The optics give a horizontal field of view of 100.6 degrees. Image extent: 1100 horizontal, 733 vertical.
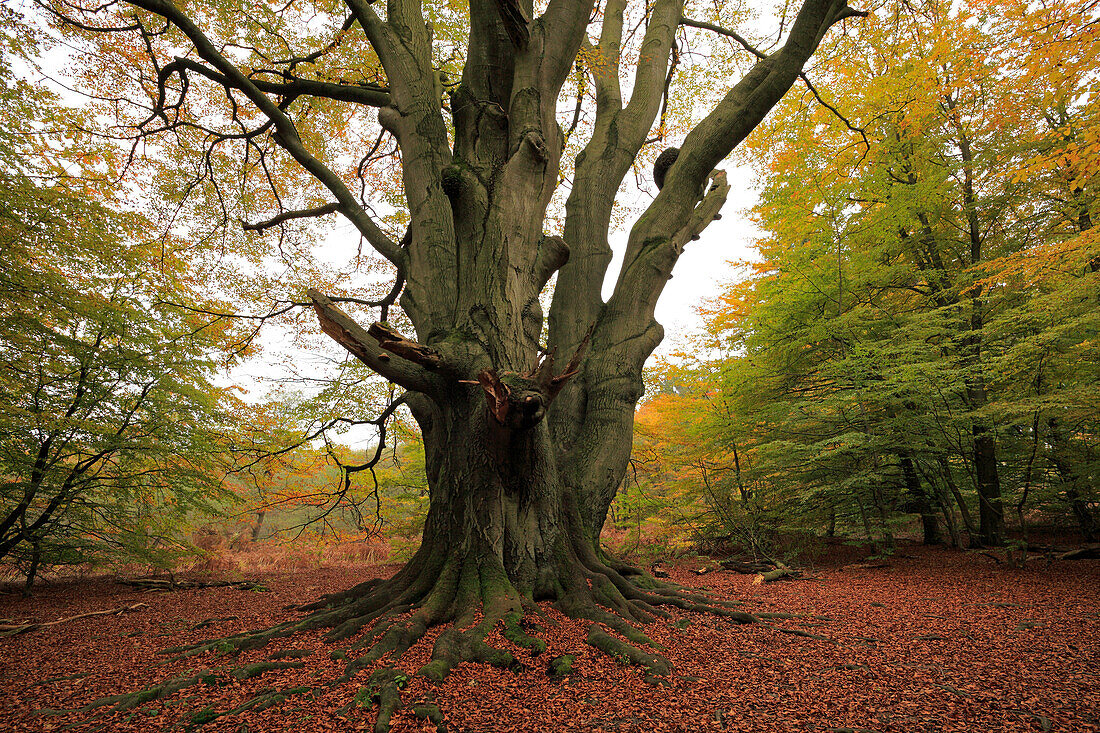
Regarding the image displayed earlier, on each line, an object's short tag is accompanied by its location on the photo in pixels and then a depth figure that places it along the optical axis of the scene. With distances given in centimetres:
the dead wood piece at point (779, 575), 573
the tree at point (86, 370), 501
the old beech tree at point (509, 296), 312
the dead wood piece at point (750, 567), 645
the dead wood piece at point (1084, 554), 566
